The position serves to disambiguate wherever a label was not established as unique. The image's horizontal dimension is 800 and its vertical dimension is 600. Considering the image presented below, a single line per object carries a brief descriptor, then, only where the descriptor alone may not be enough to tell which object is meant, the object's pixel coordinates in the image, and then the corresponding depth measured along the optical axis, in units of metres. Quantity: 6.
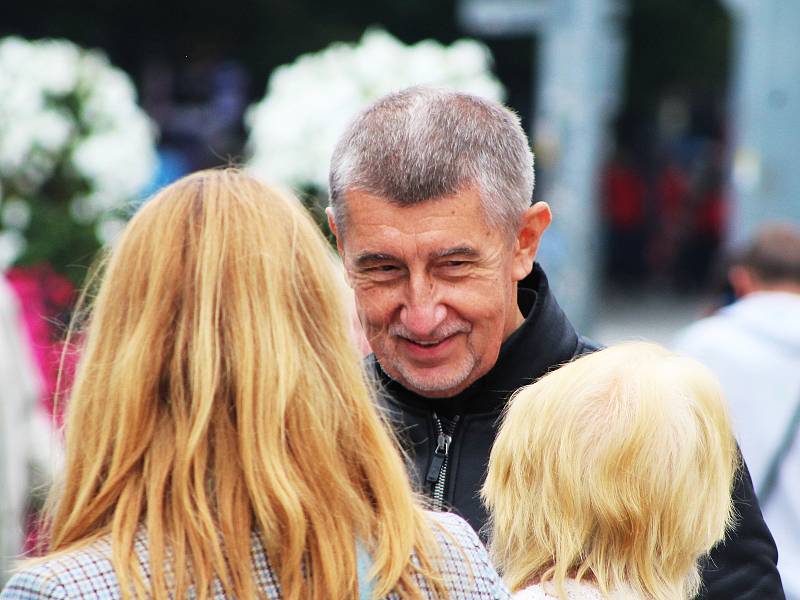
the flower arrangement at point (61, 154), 13.37
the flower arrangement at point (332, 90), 12.12
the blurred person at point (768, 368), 7.69
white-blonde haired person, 4.46
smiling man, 5.26
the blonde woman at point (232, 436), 3.63
